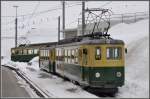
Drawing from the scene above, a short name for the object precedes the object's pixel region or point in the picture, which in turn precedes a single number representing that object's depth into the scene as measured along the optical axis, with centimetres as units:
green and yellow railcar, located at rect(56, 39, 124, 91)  1367
